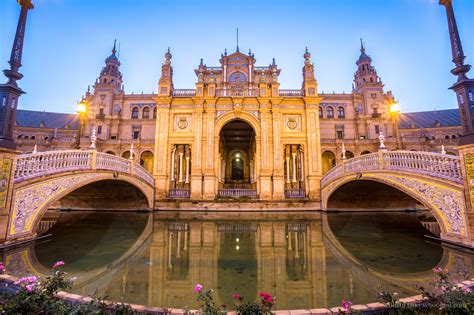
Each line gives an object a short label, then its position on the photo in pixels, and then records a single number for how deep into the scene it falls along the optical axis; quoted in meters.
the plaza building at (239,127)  17.92
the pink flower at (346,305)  2.42
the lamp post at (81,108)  11.38
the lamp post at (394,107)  11.87
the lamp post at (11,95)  6.37
